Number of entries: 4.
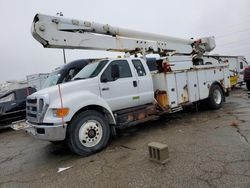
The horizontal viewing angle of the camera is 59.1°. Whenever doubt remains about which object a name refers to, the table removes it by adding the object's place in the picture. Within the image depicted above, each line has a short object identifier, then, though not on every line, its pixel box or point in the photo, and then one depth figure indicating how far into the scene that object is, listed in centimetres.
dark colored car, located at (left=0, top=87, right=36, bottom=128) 1044
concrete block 415
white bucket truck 501
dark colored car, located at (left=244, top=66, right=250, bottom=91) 1348
